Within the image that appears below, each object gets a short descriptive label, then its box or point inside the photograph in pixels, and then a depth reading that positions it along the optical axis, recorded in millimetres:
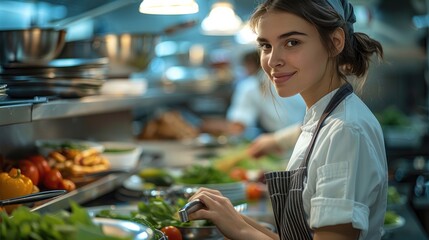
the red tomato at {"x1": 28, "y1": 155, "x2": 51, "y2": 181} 2801
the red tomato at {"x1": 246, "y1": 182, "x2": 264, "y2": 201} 4027
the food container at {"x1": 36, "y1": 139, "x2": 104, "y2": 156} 3174
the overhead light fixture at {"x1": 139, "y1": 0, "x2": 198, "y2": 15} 2857
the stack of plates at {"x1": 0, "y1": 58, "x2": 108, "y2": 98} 2668
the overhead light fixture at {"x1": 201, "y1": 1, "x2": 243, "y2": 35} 5160
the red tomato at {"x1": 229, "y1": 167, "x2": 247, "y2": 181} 4393
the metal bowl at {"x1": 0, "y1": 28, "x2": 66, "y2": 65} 2834
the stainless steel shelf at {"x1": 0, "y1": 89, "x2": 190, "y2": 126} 2312
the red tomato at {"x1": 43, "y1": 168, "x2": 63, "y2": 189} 2764
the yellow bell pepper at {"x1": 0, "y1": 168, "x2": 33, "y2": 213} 2307
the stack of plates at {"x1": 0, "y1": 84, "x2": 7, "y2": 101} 2264
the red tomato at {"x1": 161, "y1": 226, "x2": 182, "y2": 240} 2457
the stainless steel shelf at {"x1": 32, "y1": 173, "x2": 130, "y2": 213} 2568
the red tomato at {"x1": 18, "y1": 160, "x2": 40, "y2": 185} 2652
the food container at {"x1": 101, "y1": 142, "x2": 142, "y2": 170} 3691
